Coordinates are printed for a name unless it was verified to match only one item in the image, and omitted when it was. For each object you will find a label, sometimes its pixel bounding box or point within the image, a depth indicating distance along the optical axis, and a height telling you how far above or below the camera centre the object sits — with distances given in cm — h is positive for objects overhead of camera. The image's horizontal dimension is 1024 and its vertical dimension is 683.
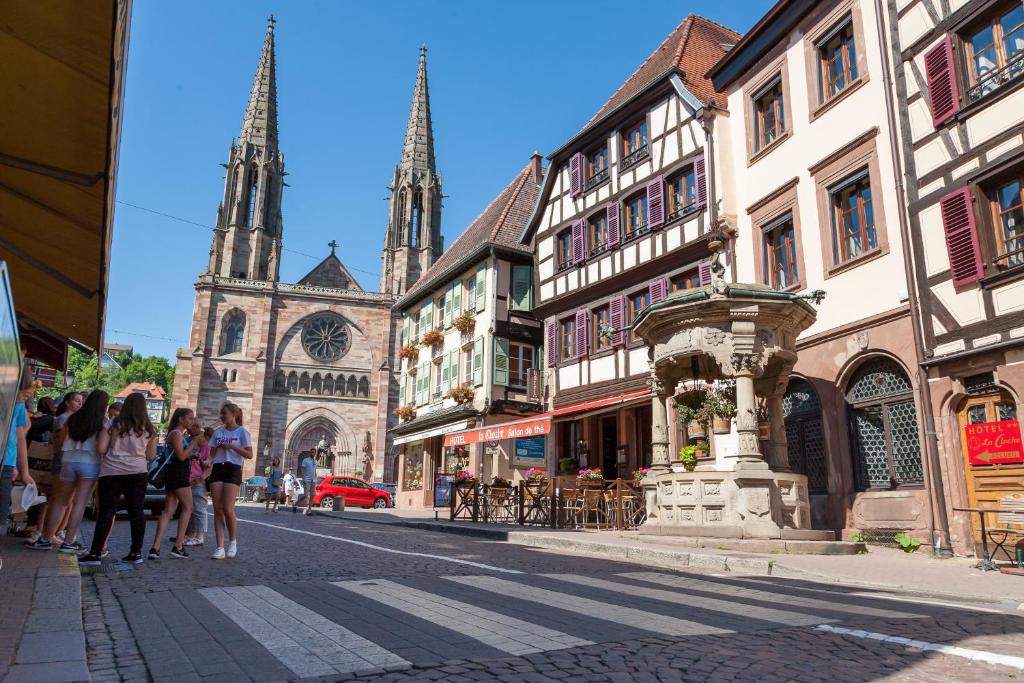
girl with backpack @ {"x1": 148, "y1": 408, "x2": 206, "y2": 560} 785 +22
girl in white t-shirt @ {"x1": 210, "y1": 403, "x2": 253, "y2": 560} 787 +31
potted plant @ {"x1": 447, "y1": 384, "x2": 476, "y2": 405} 2759 +385
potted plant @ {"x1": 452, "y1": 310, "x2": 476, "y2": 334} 2850 +664
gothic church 5172 +1155
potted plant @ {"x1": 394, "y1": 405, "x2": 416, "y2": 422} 3406 +387
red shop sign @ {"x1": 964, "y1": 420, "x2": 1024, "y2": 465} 1016 +86
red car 3338 +31
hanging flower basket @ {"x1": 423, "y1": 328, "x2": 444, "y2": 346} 3184 +677
